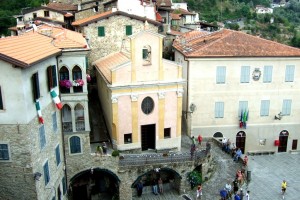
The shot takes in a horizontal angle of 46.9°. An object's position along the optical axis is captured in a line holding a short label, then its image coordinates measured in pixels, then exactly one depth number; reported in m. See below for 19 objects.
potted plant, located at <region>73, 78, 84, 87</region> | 24.75
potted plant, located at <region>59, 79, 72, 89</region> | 24.36
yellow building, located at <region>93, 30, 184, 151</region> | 28.30
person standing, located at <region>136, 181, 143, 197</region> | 27.90
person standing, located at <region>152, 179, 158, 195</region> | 28.60
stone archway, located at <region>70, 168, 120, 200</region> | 28.16
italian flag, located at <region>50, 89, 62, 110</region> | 22.23
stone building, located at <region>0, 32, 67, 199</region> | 17.66
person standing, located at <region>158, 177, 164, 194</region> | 28.53
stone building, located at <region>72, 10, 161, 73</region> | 37.38
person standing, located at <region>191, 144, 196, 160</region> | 28.55
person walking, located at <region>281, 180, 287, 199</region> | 28.39
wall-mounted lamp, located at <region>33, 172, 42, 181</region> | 19.16
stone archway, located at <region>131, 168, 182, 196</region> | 28.39
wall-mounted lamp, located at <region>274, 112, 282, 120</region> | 36.66
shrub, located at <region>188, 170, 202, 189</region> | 28.52
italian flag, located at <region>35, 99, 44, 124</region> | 19.36
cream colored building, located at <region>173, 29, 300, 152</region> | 34.31
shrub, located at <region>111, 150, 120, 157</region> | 26.53
